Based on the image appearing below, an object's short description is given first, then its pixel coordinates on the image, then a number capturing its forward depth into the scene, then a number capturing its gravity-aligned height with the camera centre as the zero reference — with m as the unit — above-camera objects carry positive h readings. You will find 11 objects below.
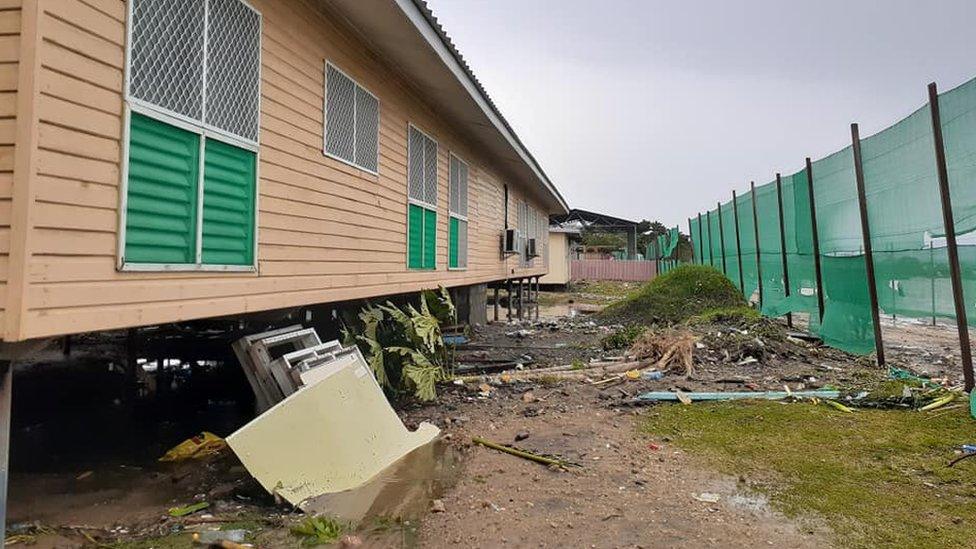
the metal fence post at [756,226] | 12.77 +1.62
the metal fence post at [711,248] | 18.05 +1.62
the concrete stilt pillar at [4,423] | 2.79 -0.53
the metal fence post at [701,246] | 19.60 +1.84
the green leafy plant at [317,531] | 3.32 -1.29
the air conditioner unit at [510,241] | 14.16 +1.53
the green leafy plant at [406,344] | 6.58 -0.45
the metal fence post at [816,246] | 9.18 +0.83
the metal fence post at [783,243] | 10.95 +1.06
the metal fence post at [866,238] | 7.52 +0.78
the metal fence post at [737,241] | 14.39 +1.46
